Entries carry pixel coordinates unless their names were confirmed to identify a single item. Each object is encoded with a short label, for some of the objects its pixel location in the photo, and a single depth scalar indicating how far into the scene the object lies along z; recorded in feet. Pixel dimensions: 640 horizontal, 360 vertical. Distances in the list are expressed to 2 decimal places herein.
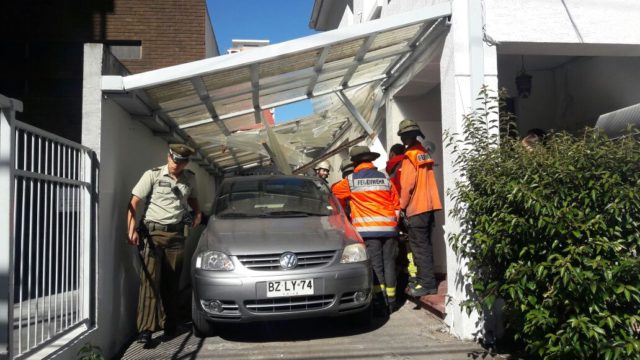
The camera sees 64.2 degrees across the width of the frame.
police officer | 15.66
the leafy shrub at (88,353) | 12.26
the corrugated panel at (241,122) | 26.73
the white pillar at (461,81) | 15.31
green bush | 9.96
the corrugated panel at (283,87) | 22.71
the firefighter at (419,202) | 17.95
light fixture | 23.30
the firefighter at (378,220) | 18.62
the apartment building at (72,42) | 41.29
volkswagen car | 14.79
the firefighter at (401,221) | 20.24
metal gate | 9.47
